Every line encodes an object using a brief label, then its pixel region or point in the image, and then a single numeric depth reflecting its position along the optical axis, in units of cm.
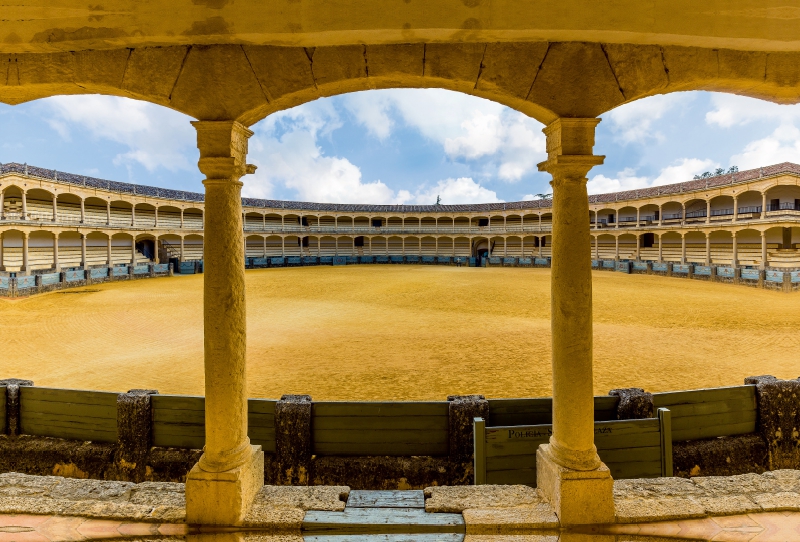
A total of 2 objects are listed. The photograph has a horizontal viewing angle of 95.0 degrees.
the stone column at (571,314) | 260
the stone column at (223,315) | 263
